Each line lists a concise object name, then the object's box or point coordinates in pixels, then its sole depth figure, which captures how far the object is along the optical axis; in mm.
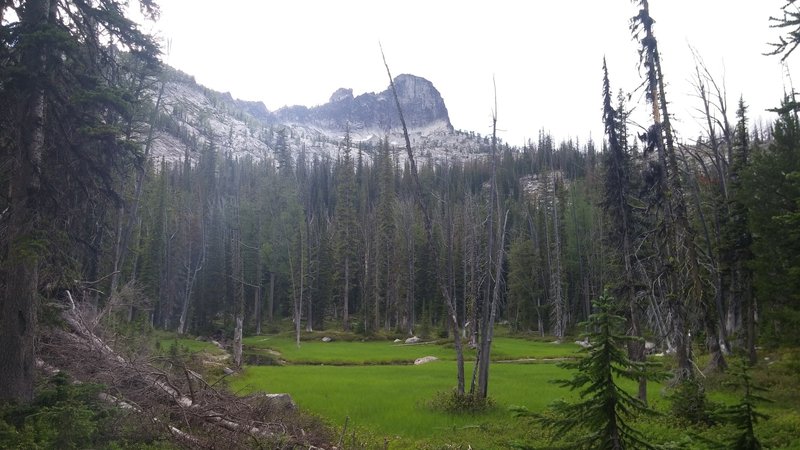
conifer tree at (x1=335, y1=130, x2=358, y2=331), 56469
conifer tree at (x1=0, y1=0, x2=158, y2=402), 9281
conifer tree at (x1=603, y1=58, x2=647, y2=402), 17078
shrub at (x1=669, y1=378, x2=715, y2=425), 12727
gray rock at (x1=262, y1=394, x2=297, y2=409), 12603
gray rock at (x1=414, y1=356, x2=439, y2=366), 30934
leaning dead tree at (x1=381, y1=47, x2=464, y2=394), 15836
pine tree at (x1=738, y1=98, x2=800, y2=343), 19906
